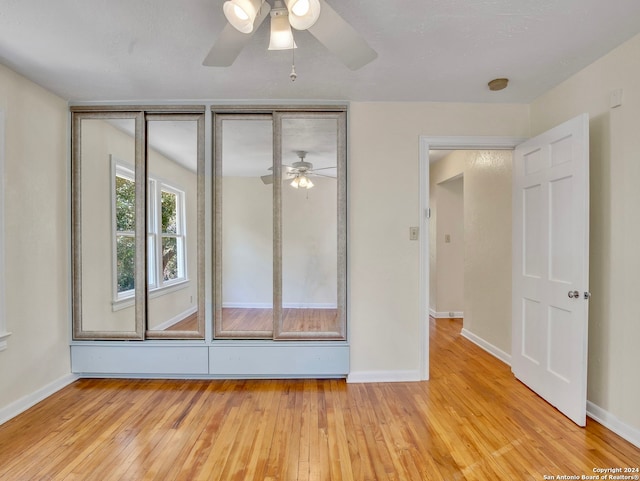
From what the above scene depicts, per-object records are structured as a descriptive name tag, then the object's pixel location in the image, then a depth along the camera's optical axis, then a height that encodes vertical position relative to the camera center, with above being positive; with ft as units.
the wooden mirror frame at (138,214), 8.95 +0.68
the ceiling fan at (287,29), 4.08 +3.04
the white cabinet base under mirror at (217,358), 8.95 -3.52
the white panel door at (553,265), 6.78 -0.70
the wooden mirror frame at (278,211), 9.00 +0.77
